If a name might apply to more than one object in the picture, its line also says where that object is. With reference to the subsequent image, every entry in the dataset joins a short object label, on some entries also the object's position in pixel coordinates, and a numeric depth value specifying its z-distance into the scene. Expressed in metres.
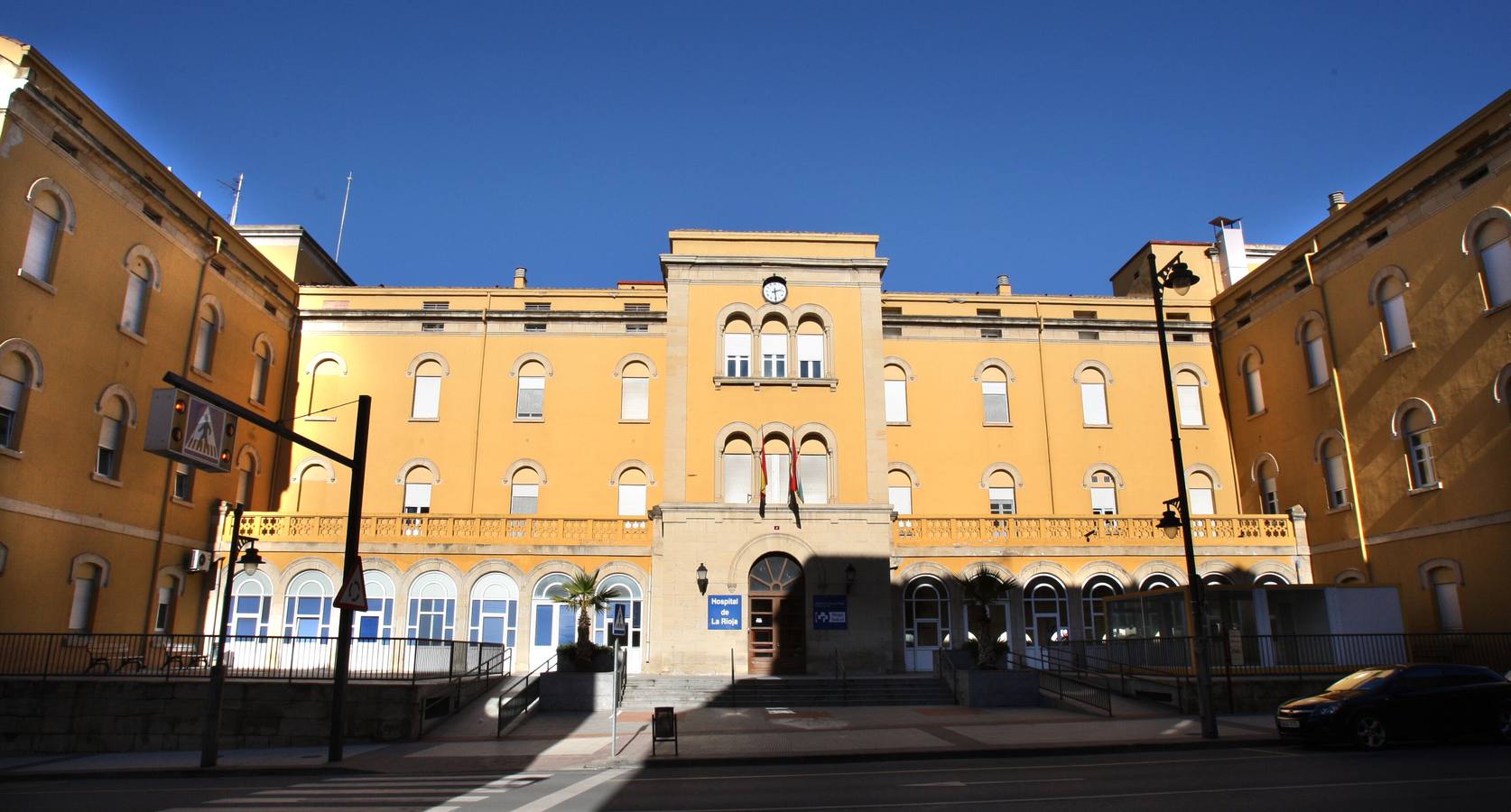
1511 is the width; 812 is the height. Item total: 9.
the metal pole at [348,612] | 16.41
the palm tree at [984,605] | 24.78
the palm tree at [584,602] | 24.16
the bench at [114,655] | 22.94
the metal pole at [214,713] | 15.98
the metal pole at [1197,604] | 17.31
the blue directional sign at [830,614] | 28.64
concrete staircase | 24.80
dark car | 15.56
